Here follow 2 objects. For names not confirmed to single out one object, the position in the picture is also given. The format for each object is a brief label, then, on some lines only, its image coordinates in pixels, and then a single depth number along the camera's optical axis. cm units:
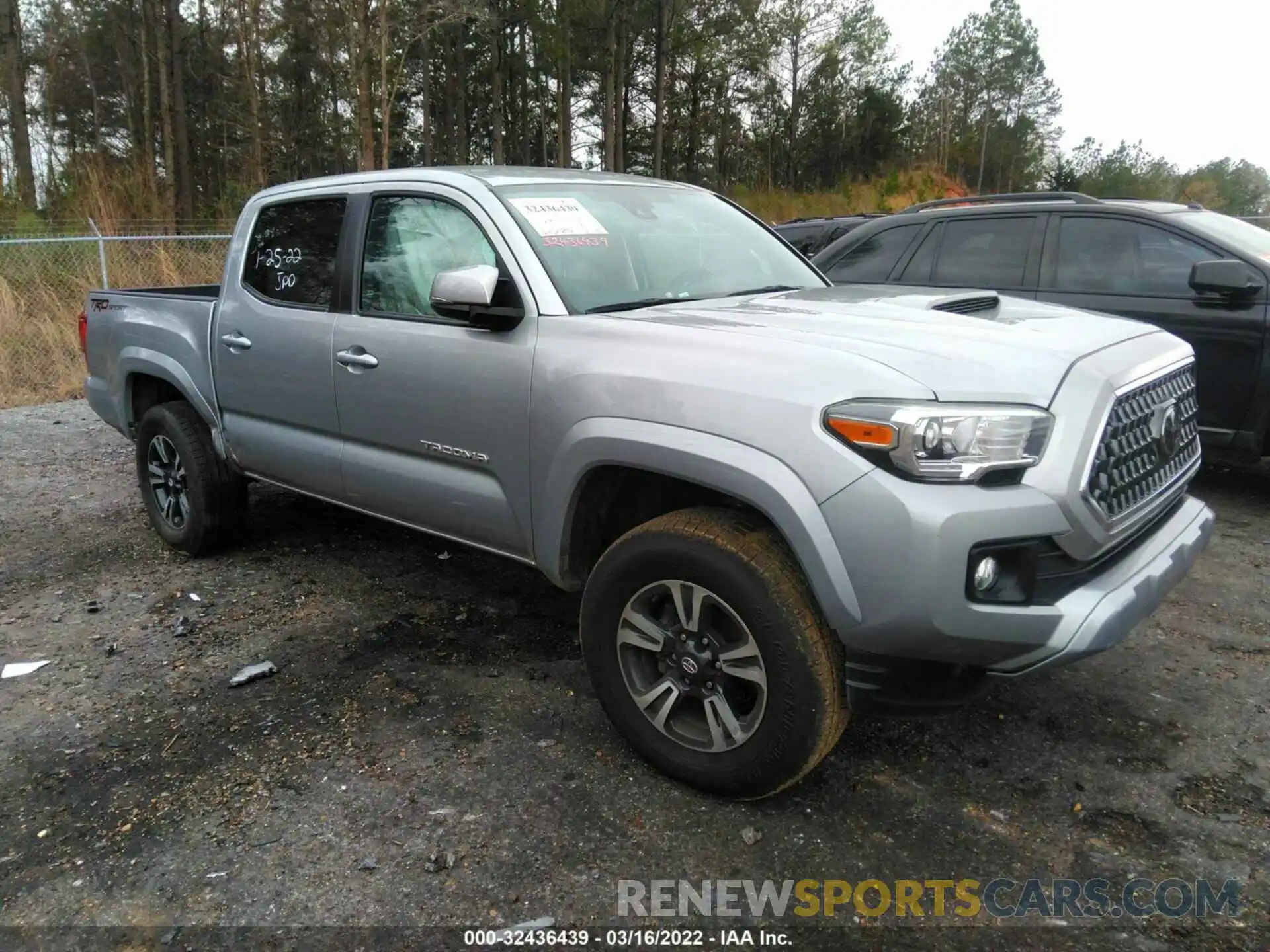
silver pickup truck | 222
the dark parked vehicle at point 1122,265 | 514
